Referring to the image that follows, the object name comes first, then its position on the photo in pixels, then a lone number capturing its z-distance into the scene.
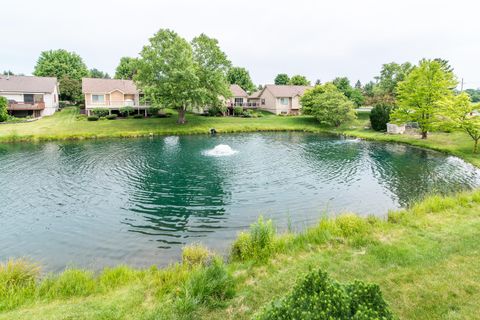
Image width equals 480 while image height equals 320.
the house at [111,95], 53.77
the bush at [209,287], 7.21
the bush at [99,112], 52.41
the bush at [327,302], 4.20
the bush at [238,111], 63.01
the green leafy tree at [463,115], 27.06
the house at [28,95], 51.47
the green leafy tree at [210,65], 49.62
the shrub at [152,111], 57.66
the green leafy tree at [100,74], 117.85
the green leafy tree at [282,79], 94.69
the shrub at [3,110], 45.25
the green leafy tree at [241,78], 85.00
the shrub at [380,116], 44.44
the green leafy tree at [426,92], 34.25
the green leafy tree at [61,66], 73.88
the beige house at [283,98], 66.88
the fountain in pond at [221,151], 30.30
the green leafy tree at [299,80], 84.44
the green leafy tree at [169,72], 45.78
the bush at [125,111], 54.22
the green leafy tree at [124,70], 83.09
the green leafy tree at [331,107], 49.28
